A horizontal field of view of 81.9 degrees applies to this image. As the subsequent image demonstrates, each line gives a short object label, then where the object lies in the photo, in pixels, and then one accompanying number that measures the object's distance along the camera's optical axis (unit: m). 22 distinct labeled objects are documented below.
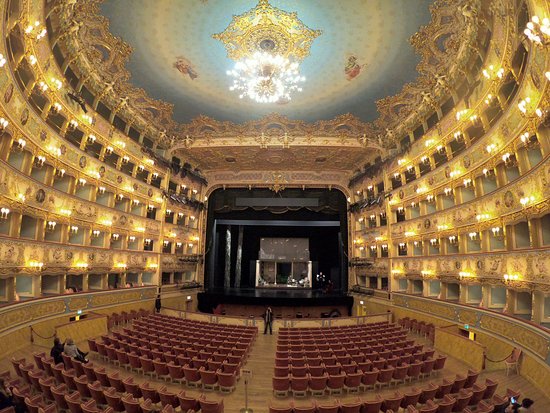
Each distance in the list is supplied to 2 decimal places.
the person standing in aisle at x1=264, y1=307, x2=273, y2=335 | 17.91
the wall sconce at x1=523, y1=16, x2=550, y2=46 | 7.29
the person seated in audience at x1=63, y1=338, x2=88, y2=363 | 10.24
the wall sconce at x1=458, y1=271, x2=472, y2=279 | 16.08
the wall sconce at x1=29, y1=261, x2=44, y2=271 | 14.82
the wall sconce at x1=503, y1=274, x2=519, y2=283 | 12.69
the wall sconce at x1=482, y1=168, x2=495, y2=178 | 14.98
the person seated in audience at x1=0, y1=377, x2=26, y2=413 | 6.84
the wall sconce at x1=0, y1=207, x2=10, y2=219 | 12.73
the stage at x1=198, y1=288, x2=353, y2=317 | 25.22
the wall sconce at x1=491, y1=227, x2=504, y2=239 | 14.30
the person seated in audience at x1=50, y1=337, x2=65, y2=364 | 10.34
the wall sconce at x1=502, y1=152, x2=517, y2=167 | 13.42
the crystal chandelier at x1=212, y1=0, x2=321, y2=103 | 15.15
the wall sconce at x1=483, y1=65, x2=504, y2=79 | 12.97
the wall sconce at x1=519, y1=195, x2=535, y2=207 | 11.79
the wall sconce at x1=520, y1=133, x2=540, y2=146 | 11.29
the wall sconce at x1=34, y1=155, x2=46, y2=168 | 15.47
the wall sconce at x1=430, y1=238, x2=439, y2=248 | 19.60
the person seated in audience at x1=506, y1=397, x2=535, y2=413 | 6.98
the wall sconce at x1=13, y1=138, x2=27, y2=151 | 13.68
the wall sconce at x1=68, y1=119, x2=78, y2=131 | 17.89
